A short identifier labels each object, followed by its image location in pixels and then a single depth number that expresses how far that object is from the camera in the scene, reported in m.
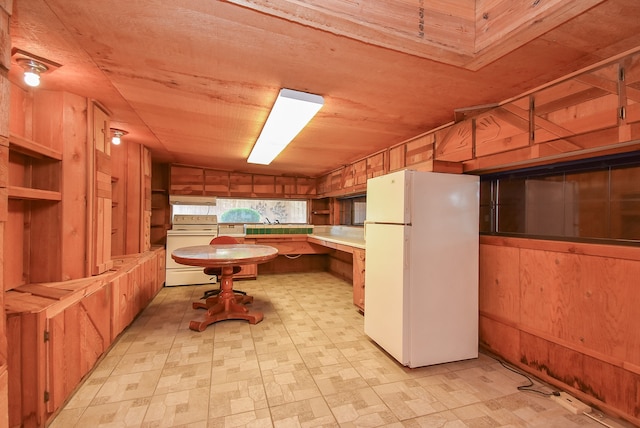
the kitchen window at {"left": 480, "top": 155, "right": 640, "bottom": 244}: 1.77
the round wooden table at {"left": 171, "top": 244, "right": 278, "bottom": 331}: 2.79
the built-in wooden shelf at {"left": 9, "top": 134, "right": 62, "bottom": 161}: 1.67
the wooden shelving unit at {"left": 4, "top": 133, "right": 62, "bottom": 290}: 1.98
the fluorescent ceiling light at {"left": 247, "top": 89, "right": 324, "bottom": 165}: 2.09
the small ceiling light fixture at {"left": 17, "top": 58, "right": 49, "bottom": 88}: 1.66
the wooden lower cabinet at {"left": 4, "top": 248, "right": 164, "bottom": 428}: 1.53
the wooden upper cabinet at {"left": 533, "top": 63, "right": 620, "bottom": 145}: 1.56
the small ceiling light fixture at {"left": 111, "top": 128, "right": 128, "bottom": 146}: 3.14
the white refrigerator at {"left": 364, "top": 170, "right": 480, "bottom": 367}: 2.26
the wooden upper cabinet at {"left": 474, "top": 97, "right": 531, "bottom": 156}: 2.01
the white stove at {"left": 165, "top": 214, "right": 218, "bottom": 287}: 4.68
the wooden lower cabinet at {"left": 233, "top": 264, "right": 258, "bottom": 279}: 5.14
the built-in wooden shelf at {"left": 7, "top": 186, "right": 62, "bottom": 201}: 1.65
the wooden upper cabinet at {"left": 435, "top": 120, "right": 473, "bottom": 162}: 2.45
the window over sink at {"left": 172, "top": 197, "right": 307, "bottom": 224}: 5.54
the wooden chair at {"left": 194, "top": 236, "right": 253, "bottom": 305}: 3.75
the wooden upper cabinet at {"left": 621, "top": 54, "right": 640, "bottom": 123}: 1.46
